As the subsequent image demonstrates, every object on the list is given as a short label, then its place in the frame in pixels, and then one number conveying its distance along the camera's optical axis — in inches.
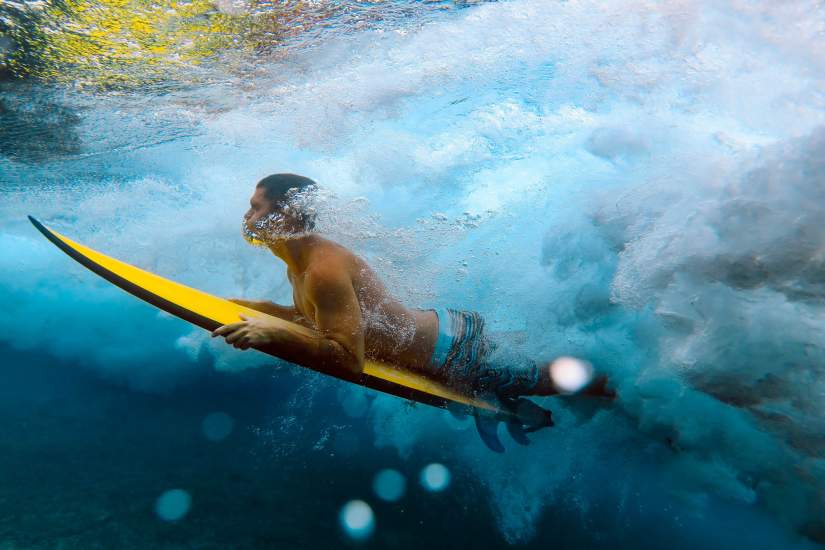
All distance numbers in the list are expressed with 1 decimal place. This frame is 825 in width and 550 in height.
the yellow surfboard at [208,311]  113.1
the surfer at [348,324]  95.7
